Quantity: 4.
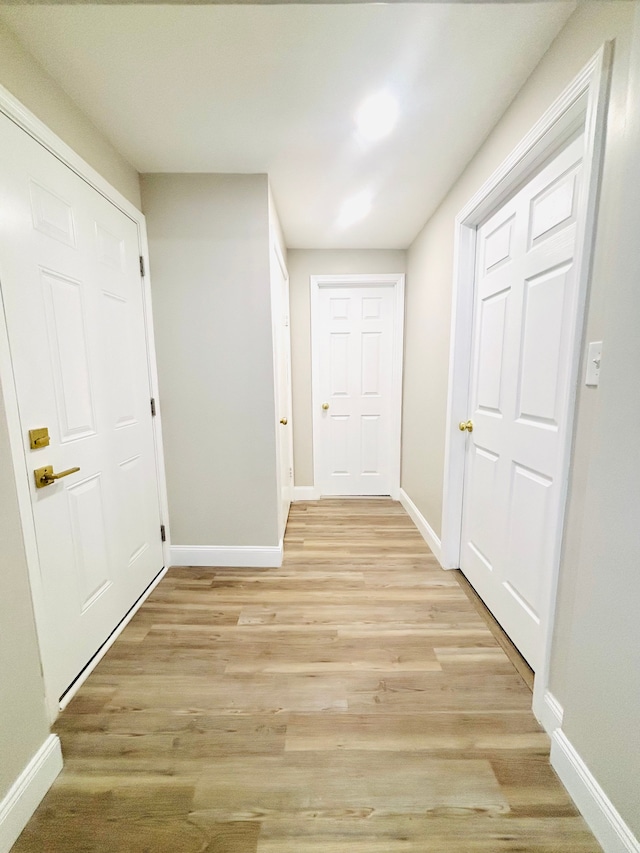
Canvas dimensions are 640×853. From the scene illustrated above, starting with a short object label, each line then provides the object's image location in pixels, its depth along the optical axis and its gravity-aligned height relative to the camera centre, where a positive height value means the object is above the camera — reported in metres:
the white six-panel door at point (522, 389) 1.13 -0.08
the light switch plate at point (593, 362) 0.90 +0.03
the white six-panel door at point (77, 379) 1.07 -0.02
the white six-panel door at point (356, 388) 2.93 -0.14
